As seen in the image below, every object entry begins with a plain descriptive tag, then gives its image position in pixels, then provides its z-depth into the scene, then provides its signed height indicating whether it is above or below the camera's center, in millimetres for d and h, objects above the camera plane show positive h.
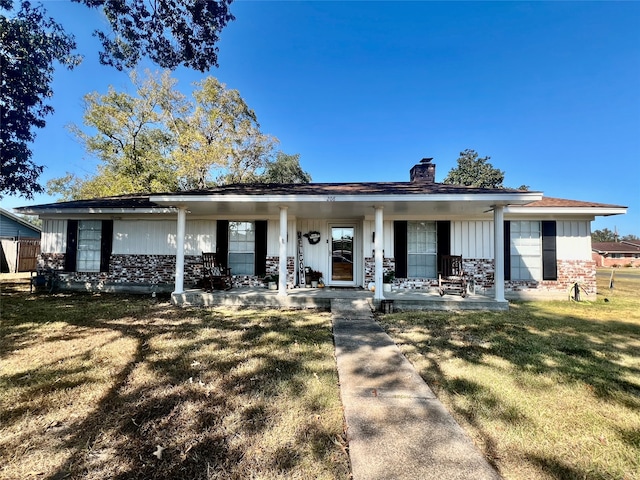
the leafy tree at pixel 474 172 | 35844 +10204
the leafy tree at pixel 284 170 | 24847 +7354
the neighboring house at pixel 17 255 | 15289 -390
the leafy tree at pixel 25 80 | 7574 +4683
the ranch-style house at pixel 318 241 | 8133 +300
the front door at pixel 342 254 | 9141 -102
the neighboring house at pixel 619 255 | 37281 -234
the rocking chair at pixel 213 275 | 7895 -722
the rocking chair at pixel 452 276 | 7535 -672
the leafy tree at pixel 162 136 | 17422 +7244
